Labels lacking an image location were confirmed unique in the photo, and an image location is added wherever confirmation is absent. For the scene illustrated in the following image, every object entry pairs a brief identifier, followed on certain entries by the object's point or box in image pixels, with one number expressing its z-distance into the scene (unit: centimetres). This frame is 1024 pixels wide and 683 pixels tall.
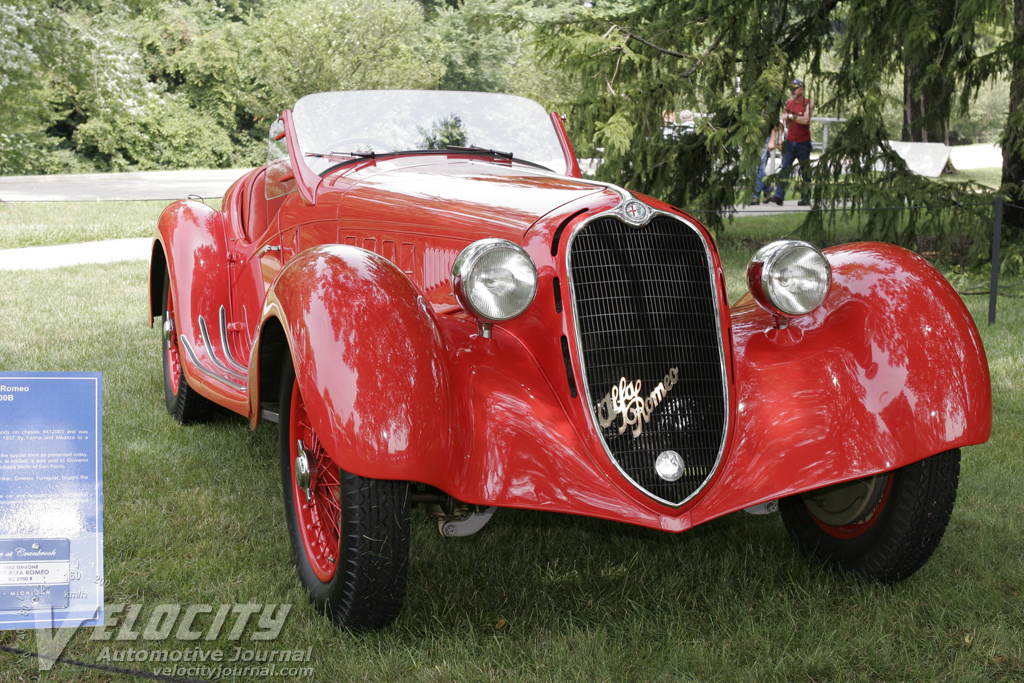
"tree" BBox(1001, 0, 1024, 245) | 736
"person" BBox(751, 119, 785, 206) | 893
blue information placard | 245
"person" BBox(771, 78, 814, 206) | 1171
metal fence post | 634
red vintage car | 246
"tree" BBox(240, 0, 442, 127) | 2267
